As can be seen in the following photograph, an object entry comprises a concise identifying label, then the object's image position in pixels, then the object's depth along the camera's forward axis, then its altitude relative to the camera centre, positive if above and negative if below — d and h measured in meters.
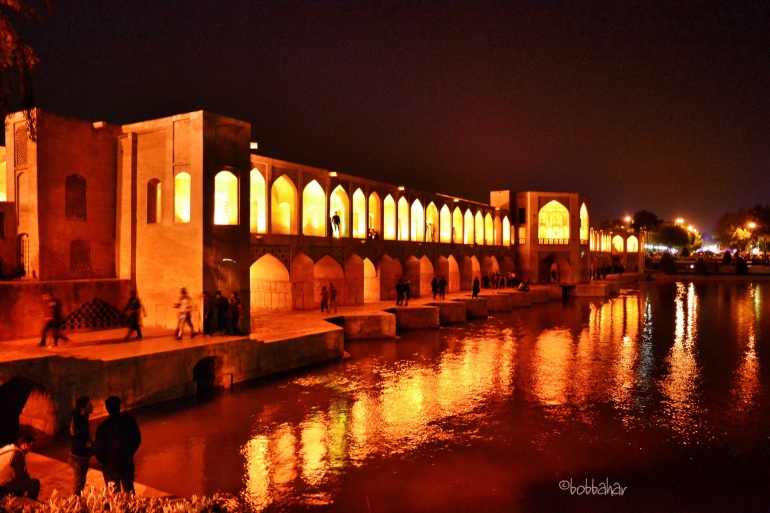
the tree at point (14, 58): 7.34 +2.83
